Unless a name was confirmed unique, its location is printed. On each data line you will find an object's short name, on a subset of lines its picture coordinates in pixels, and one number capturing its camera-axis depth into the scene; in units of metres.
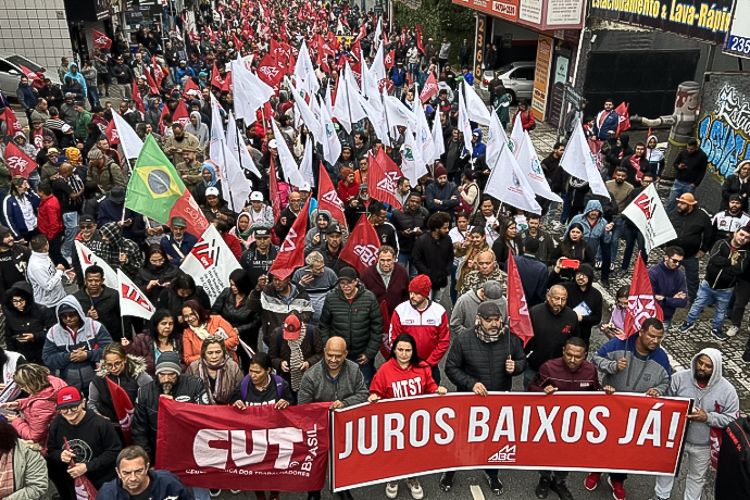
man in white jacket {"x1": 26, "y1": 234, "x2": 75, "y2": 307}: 6.85
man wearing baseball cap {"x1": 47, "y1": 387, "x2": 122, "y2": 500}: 4.44
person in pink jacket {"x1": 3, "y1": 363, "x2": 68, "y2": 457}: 4.83
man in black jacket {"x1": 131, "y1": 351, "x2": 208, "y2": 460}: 4.92
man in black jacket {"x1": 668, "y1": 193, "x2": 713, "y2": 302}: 8.14
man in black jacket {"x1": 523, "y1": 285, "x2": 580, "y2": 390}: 5.79
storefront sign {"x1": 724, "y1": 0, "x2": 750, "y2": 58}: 11.41
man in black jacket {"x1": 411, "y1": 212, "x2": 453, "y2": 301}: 7.62
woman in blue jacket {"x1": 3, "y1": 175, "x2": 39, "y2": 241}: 8.88
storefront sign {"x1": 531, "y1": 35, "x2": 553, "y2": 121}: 20.62
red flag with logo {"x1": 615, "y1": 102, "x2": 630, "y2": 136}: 13.93
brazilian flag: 7.73
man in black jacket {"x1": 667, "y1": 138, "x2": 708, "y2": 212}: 10.67
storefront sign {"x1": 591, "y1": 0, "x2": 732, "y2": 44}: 12.89
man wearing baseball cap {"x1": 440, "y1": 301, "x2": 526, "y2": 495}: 5.31
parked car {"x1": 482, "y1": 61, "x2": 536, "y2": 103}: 23.12
